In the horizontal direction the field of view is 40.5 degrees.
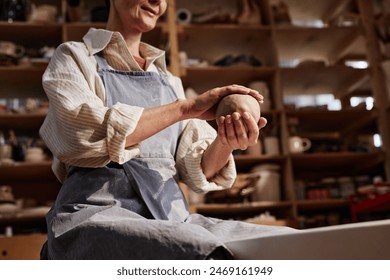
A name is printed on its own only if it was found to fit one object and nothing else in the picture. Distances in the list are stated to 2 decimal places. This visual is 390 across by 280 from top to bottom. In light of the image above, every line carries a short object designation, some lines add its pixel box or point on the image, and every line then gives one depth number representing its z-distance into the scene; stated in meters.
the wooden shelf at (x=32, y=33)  3.07
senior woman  0.69
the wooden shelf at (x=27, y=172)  2.83
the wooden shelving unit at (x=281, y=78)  3.06
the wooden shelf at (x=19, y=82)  2.99
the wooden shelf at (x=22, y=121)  2.91
